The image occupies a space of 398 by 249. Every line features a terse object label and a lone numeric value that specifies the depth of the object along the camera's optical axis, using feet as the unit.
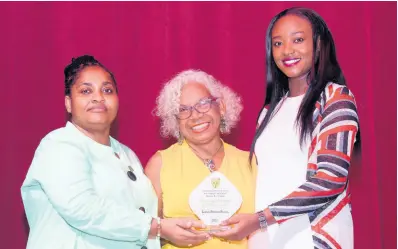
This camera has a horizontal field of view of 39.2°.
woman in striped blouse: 6.73
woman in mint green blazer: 6.81
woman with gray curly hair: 8.04
